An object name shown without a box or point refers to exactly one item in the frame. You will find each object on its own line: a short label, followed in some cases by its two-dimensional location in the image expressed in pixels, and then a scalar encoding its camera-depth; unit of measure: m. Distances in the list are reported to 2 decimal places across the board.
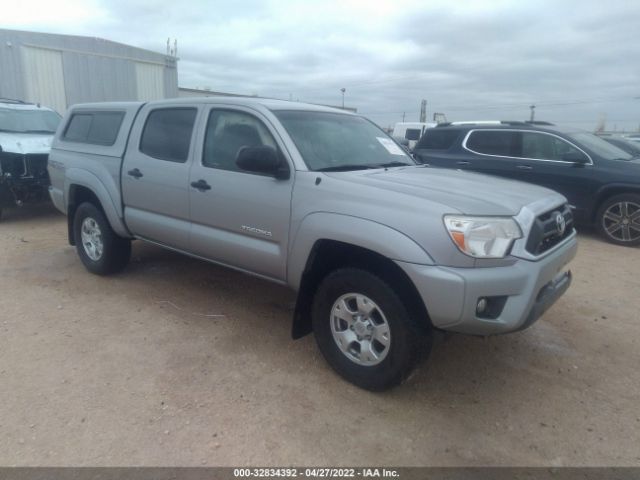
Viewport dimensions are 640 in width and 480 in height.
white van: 18.17
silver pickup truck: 2.66
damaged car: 7.56
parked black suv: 7.15
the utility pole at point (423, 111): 34.24
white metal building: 16.36
